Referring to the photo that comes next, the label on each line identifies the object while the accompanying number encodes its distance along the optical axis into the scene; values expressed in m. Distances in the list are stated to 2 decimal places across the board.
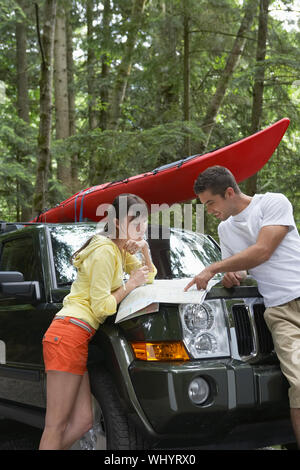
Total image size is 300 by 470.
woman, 3.19
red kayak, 5.68
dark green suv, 3.03
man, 3.24
